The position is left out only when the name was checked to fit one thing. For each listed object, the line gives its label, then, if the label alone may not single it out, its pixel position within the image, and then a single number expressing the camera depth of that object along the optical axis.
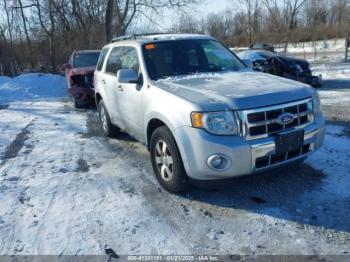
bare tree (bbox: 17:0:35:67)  23.57
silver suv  3.82
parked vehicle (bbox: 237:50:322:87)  13.00
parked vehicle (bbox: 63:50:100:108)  10.68
